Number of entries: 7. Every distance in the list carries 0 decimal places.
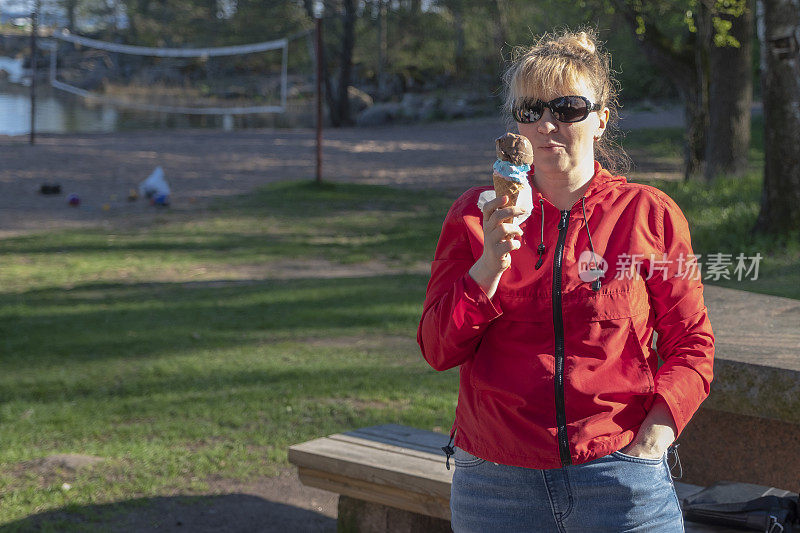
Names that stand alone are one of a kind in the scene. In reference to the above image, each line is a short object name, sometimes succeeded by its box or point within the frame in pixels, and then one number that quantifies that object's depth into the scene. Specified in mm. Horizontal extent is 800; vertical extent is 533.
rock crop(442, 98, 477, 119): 33250
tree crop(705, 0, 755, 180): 14281
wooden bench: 3309
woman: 1973
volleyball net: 37656
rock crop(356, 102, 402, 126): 32219
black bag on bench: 2648
